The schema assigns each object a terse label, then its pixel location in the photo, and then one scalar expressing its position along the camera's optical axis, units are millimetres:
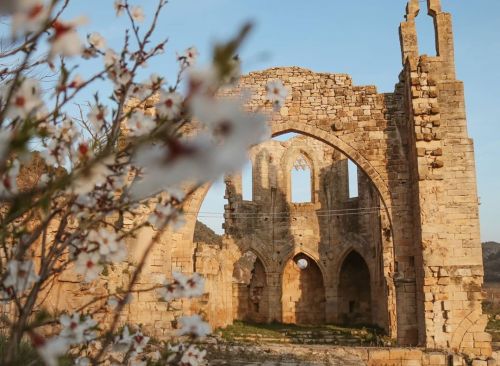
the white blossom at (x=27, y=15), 1206
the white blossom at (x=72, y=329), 2316
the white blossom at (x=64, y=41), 1448
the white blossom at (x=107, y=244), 2586
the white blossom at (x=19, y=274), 2172
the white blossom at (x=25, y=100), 1606
